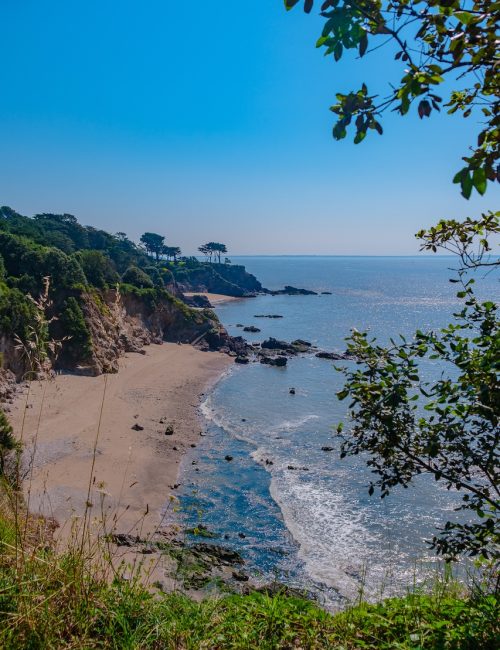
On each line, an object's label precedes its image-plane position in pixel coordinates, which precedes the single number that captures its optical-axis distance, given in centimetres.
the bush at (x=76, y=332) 3541
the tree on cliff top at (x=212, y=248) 15325
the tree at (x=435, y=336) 266
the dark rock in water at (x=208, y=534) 1664
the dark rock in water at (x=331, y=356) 5171
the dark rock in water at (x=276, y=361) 4916
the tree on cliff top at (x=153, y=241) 13362
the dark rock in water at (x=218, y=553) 1525
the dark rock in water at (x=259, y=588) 1224
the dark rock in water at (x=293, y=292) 13110
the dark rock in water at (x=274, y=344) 5762
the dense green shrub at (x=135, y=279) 5369
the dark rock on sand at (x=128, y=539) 1294
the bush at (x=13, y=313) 2853
